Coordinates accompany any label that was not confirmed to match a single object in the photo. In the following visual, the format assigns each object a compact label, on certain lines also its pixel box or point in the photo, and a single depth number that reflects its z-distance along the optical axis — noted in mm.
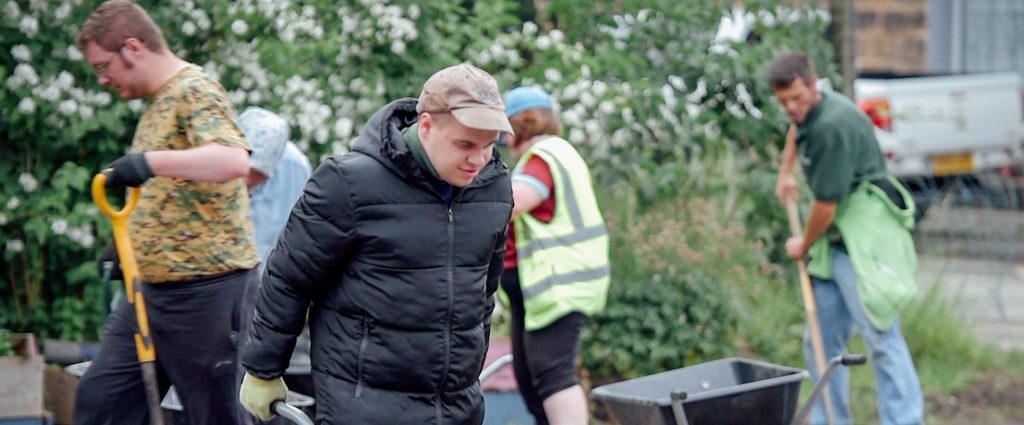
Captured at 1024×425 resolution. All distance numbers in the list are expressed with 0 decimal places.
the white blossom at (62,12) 13398
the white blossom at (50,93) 13164
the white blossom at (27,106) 13133
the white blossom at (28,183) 13437
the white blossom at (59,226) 13078
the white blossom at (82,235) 13223
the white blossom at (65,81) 13195
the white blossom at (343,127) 14023
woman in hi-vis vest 11070
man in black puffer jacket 7555
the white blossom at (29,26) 13195
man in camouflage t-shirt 9461
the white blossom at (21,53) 13172
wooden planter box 11484
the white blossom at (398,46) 14227
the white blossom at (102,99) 13453
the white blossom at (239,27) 13609
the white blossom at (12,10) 13305
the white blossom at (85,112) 13336
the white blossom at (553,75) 15312
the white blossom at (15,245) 13453
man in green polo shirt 12281
